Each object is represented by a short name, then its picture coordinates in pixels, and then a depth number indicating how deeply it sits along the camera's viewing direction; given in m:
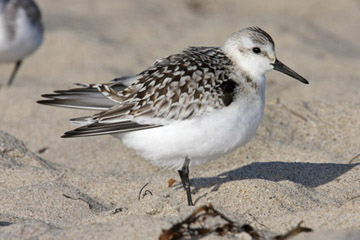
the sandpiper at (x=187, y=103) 7.99
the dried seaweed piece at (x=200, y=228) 6.26
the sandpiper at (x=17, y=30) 16.11
